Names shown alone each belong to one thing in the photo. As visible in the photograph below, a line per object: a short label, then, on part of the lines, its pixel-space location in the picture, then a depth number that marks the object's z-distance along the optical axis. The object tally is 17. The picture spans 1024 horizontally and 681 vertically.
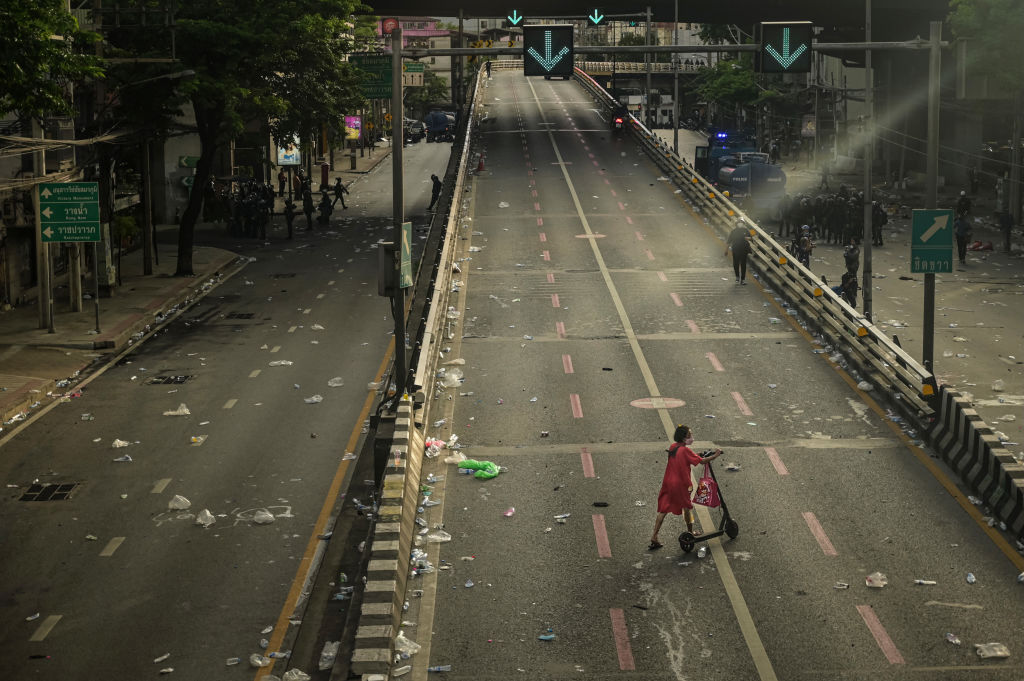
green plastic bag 20.11
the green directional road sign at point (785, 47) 24.45
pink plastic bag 16.67
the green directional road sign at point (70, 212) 30.67
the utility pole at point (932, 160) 23.52
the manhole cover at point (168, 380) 27.50
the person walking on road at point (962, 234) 42.06
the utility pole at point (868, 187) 32.16
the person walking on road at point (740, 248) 36.09
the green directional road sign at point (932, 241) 23.38
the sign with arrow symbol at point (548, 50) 25.14
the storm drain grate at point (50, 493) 19.86
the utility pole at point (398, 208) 21.83
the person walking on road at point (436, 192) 55.71
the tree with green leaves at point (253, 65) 39.44
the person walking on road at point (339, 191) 62.06
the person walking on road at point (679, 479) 16.45
